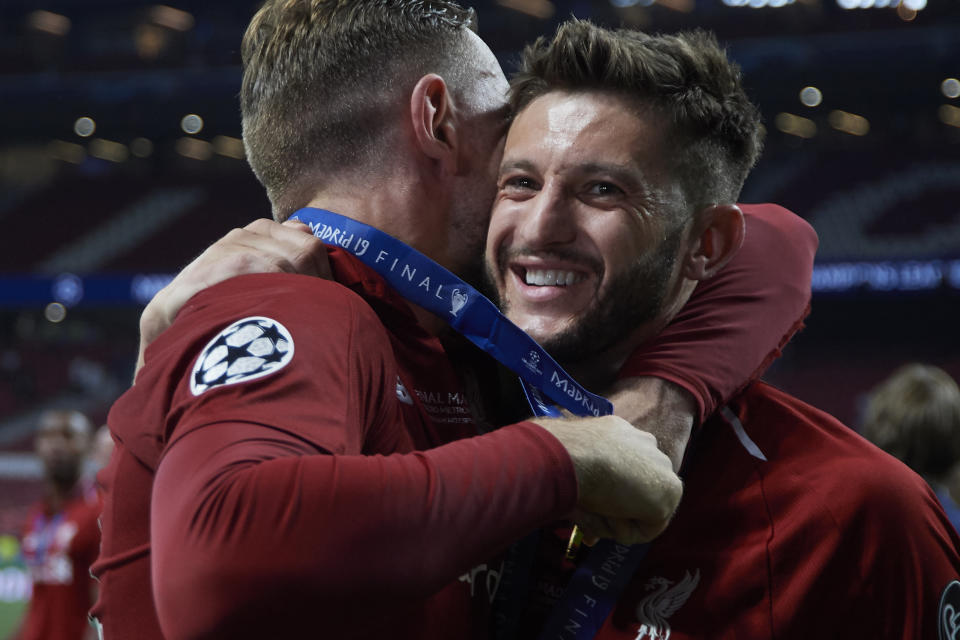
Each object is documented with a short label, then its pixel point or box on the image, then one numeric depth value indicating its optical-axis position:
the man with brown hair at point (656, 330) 1.77
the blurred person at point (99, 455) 7.10
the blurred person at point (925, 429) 3.60
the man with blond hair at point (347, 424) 1.12
